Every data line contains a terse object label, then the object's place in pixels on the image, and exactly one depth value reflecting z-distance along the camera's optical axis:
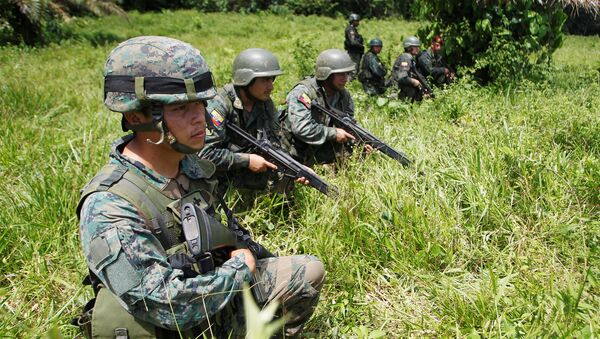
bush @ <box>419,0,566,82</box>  6.56
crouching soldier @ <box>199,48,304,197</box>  3.59
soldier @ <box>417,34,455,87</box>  7.49
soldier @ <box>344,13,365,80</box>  10.43
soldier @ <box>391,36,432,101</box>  7.69
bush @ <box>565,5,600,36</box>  24.53
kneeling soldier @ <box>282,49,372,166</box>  4.34
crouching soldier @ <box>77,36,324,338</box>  1.64
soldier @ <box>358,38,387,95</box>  8.31
